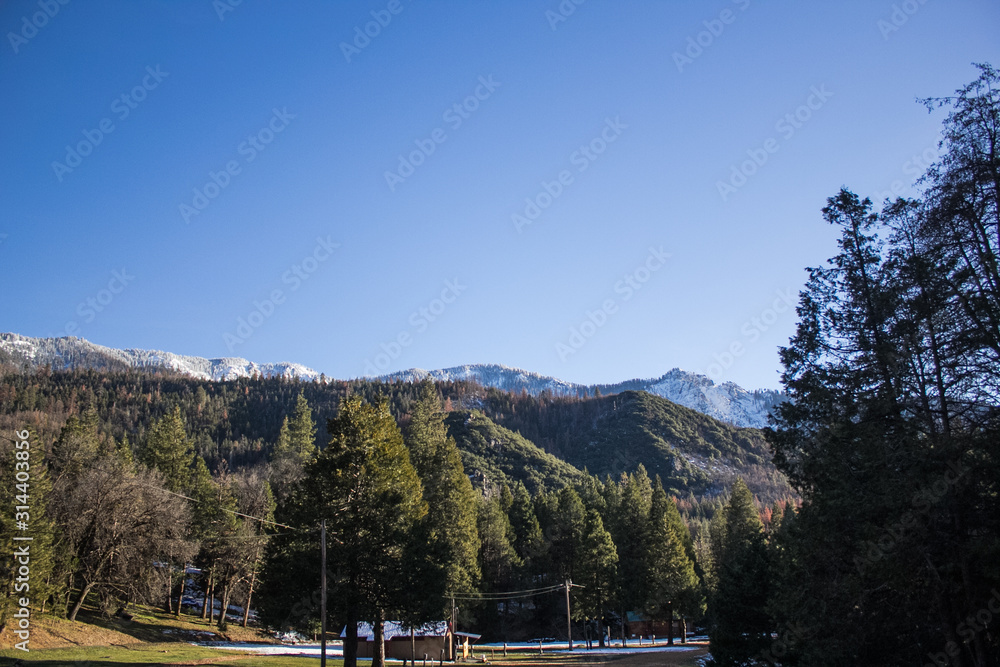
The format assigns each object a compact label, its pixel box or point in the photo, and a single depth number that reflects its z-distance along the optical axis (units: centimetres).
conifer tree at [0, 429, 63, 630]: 2820
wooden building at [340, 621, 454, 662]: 4184
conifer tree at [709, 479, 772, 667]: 2877
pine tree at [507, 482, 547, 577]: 7231
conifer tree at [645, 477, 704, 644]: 5931
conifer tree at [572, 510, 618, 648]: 5853
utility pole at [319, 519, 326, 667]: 2280
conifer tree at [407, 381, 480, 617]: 4706
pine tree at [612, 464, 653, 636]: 6243
